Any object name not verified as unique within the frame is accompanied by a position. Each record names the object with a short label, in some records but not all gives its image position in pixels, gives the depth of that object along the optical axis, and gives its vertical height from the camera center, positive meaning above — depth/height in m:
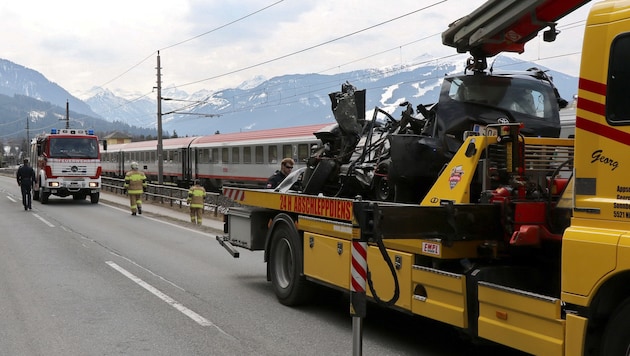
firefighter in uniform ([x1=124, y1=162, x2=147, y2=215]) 21.89 -1.02
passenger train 28.06 +0.04
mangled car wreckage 6.62 +0.38
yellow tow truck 4.04 -0.54
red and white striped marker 5.02 -0.85
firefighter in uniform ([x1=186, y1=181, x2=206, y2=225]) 18.61 -1.29
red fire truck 26.85 -0.32
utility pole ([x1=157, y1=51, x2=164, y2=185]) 32.53 +1.80
